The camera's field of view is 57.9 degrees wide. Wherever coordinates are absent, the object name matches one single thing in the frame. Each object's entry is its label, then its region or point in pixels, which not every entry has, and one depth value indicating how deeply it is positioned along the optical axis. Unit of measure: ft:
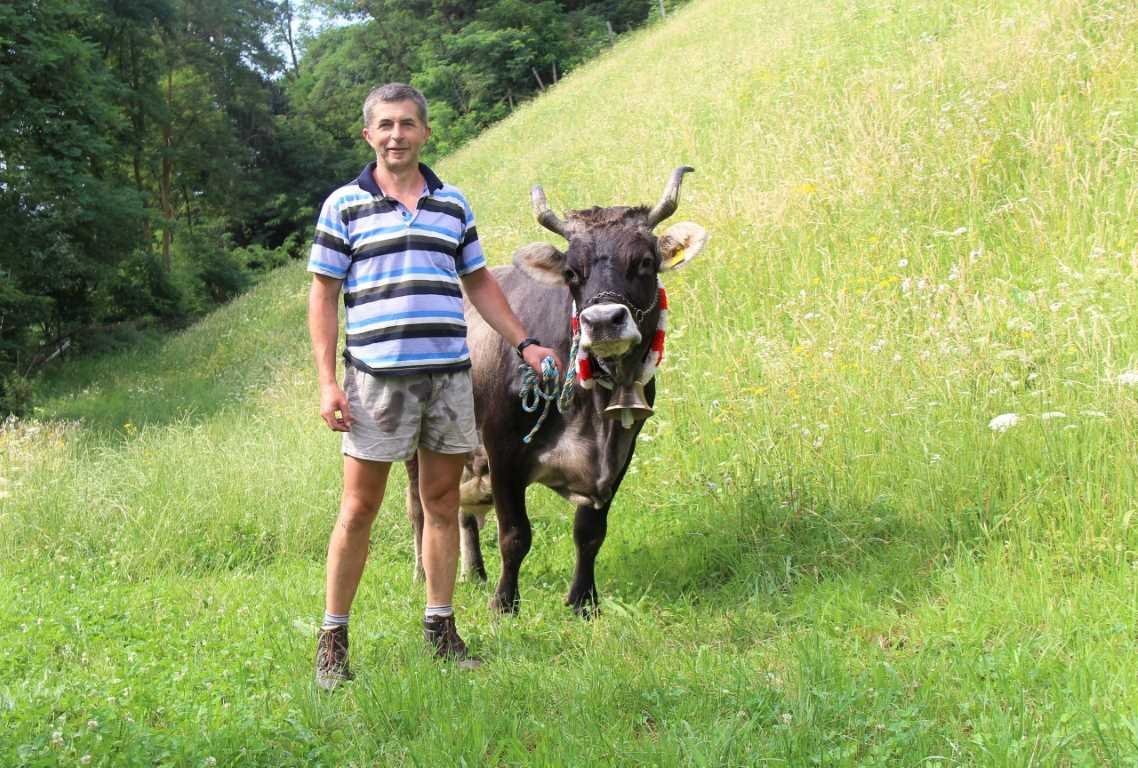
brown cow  15.67
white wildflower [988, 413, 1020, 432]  15.69
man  13.75
